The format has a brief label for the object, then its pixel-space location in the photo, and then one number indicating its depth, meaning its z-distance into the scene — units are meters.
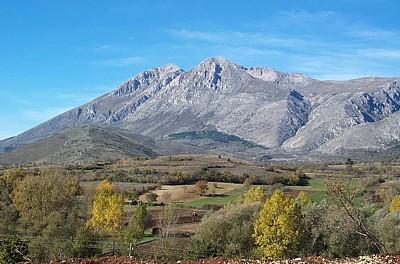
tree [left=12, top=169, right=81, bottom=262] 72.21
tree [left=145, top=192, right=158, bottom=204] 146.93
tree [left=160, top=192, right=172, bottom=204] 150.85
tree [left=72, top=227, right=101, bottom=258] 59.62
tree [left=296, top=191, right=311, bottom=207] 105.66
